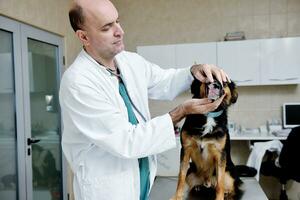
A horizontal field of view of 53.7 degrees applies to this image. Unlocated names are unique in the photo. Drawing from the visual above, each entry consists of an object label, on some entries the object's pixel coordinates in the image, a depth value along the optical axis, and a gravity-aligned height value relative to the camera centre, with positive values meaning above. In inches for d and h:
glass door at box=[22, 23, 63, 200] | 109.5 -7.6
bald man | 37.6 -2.7
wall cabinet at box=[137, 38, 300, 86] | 135.3 +15.9
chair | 112.3 -28.2
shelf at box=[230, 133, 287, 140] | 131.3 -20.7
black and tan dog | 44.4 -9.3
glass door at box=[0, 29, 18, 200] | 99.1 -9.5
